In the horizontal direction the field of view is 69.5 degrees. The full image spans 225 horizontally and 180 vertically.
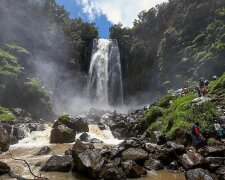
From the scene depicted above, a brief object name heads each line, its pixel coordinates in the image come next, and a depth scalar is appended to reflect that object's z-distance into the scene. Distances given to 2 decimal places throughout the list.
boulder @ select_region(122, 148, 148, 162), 8.81
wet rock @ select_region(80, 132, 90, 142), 14.61
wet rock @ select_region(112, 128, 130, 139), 16.27
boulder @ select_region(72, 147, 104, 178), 7.79
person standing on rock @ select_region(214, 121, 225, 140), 9.76
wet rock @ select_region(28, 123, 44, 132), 16.20
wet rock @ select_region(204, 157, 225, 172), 7.82
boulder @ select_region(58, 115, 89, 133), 15.76
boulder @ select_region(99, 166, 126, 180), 7.60
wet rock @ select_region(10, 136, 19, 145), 13.99
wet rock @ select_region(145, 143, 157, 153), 9.62
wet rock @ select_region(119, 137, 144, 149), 9.55
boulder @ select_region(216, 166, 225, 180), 7.41
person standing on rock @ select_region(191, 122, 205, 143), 9.77
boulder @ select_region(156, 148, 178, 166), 9.02
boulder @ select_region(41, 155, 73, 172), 8.36
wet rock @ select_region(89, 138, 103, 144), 14.16
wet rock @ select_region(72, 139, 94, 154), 8.41
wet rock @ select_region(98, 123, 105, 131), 17.54
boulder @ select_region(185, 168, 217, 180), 7.09
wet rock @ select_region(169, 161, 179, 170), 8.65
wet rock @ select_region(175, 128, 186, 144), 10.60
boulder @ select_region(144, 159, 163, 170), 8.68
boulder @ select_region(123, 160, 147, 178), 7.94
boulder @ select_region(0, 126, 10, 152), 11.79
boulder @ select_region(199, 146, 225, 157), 8.42
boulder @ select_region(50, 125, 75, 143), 14.04
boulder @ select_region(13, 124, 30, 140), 14.93
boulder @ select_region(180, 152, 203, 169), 8.04
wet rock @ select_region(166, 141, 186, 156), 9.09
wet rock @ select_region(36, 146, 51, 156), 10.87
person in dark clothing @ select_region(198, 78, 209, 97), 14.40
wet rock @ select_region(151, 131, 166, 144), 11.37
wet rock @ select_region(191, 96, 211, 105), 12.76
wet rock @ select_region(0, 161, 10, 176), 8.03
